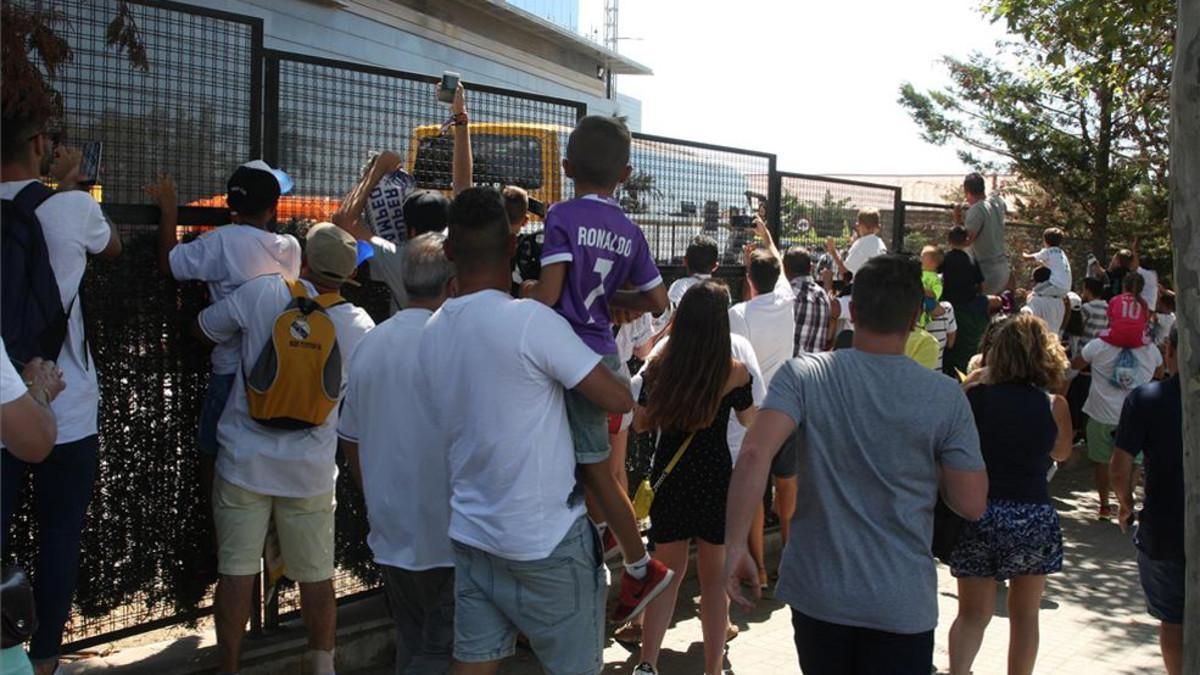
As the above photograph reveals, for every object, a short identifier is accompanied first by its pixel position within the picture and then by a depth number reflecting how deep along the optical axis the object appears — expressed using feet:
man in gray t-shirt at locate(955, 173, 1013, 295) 37.29
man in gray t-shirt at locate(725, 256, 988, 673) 12.03
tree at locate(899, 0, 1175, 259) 43.11
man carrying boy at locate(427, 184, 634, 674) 11.77
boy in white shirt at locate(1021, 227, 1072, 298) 39.96
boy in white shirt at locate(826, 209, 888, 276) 32.83
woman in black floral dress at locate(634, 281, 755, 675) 18.17
